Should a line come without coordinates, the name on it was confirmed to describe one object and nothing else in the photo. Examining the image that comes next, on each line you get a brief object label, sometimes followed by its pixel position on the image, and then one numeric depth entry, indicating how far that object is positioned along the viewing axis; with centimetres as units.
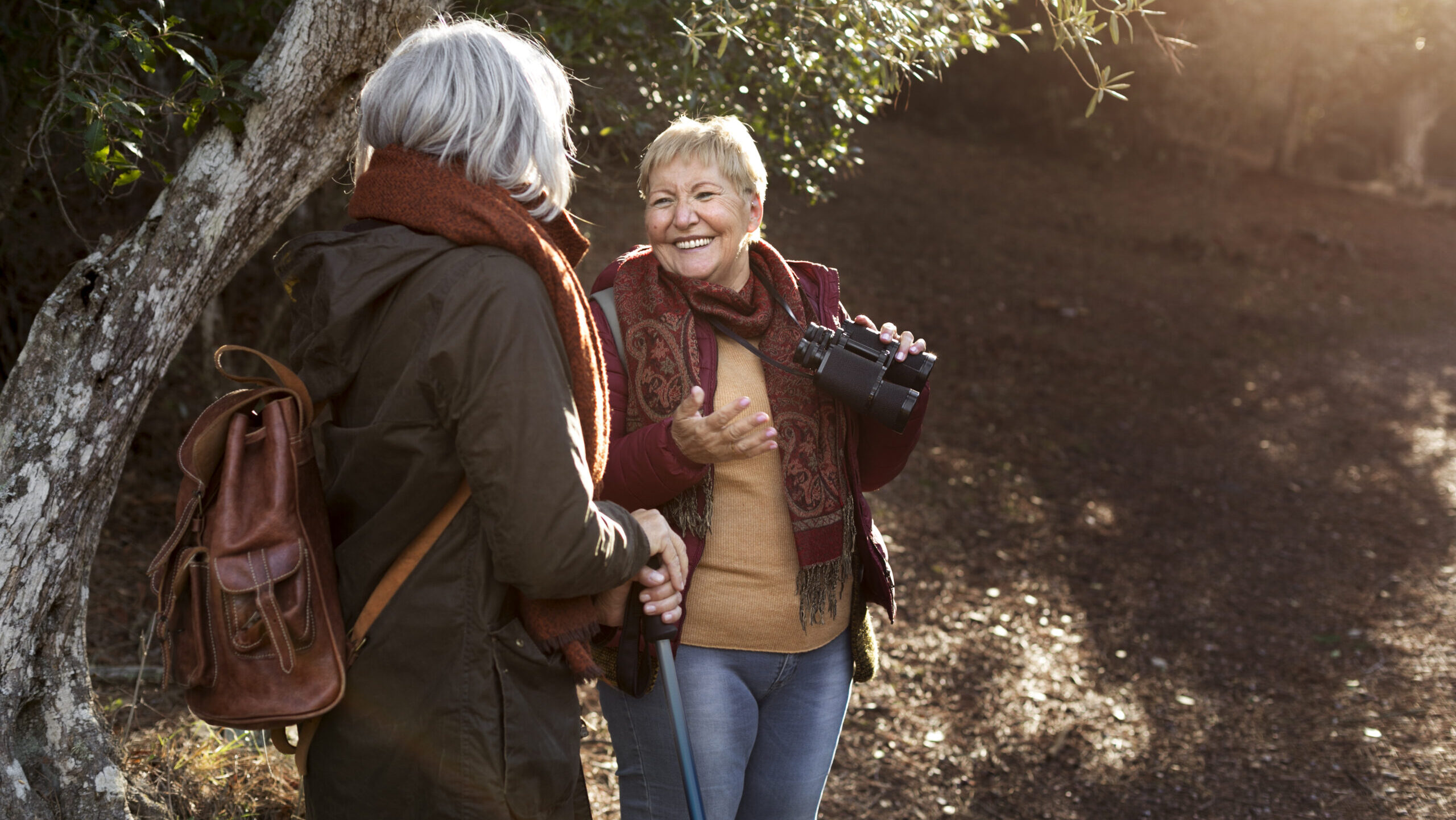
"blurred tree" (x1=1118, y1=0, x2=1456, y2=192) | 1358
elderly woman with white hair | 156
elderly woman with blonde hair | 222
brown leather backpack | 160
